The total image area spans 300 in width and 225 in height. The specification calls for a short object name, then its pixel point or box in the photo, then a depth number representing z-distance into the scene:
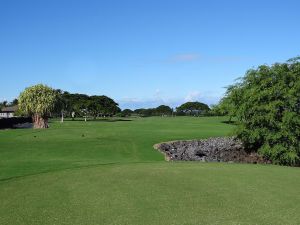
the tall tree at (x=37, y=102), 58.14
